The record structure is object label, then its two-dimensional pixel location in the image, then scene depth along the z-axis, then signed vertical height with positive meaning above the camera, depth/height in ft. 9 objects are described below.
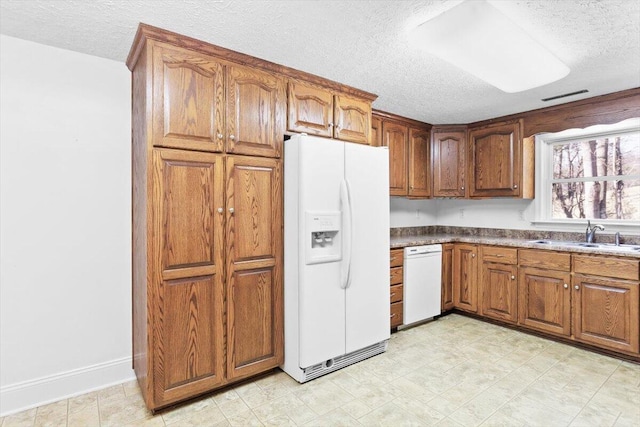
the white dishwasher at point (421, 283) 11.49 -2.55
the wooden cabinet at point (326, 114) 8.67 +2.73
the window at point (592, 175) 10.69 +1.25
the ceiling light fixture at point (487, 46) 5.96 +3.34
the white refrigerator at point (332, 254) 7.97 -1.09
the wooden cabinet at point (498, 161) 12.39 +1.93
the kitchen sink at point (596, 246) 9.46 -1.08
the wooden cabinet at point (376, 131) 12.08 +2.90
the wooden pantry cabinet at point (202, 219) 6.72 -0.18
